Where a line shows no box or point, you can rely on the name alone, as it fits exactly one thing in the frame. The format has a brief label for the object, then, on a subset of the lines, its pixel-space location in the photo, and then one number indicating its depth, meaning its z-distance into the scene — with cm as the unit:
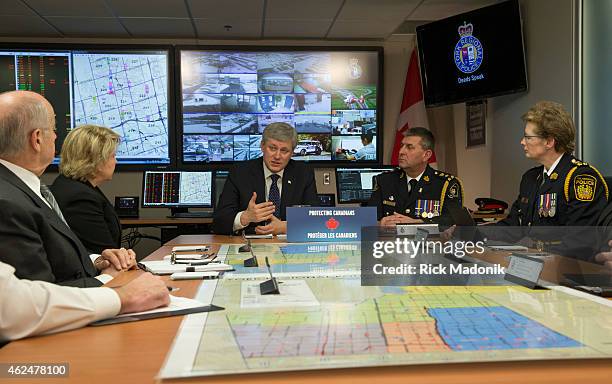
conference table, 80
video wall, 576
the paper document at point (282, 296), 122
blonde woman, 262
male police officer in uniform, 351
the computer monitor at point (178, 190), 503
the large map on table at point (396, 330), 84
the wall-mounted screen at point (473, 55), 449
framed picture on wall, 533
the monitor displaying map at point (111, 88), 564
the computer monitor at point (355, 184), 502
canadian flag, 577
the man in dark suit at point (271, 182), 328
